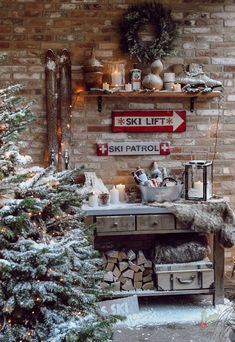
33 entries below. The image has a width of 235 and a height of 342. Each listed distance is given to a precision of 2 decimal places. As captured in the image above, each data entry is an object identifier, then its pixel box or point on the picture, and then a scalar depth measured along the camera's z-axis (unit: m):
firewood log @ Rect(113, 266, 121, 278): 4.53
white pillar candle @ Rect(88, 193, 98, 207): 4.48
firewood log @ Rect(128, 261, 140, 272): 4.55
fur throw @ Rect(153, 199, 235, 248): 4.36
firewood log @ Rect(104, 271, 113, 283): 4.52
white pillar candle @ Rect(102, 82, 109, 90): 4.66
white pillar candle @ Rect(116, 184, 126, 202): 4.73
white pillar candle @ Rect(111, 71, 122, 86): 4.70
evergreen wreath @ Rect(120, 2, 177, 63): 4.68
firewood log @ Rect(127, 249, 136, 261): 4.58
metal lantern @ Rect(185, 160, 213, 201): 4.48
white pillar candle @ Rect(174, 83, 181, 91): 4.72
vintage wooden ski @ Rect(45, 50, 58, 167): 4.75
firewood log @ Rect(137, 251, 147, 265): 4.58
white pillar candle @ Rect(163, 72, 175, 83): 4.73
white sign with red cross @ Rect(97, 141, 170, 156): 4.86
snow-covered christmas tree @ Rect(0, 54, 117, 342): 2.79
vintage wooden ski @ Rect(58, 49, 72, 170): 4.76
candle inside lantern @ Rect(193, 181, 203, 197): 4.52
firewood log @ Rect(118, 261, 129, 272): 4.54
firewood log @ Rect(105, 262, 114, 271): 4.56
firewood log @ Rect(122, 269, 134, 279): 4.54
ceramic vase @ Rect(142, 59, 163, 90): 4.66
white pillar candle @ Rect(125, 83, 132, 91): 4.69
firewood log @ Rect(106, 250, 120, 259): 4.55
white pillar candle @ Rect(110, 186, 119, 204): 4.63
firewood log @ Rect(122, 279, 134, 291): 4.54
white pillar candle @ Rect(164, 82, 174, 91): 4.75
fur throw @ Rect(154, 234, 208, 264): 4.53
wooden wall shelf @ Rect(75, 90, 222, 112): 4.68
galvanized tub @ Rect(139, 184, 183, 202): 4.51
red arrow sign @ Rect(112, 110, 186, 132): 4.87
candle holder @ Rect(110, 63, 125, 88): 4.70
